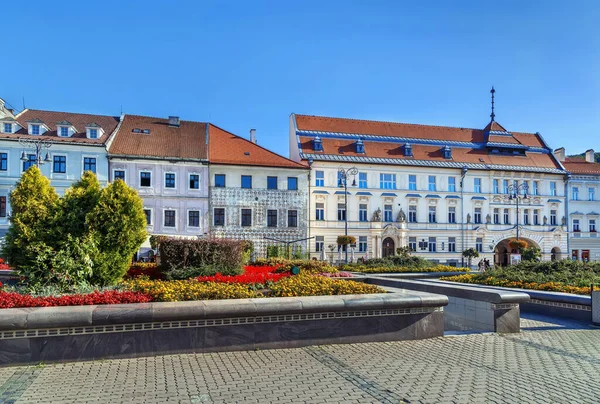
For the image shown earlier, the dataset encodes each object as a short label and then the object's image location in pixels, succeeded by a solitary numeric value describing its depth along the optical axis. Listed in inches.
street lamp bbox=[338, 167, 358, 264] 1727.4
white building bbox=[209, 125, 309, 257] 1596.9
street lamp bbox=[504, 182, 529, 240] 1941.4
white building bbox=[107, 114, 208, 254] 1504.7
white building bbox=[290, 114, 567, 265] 1790.1
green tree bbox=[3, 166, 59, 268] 442.9
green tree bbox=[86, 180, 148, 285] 422.0
